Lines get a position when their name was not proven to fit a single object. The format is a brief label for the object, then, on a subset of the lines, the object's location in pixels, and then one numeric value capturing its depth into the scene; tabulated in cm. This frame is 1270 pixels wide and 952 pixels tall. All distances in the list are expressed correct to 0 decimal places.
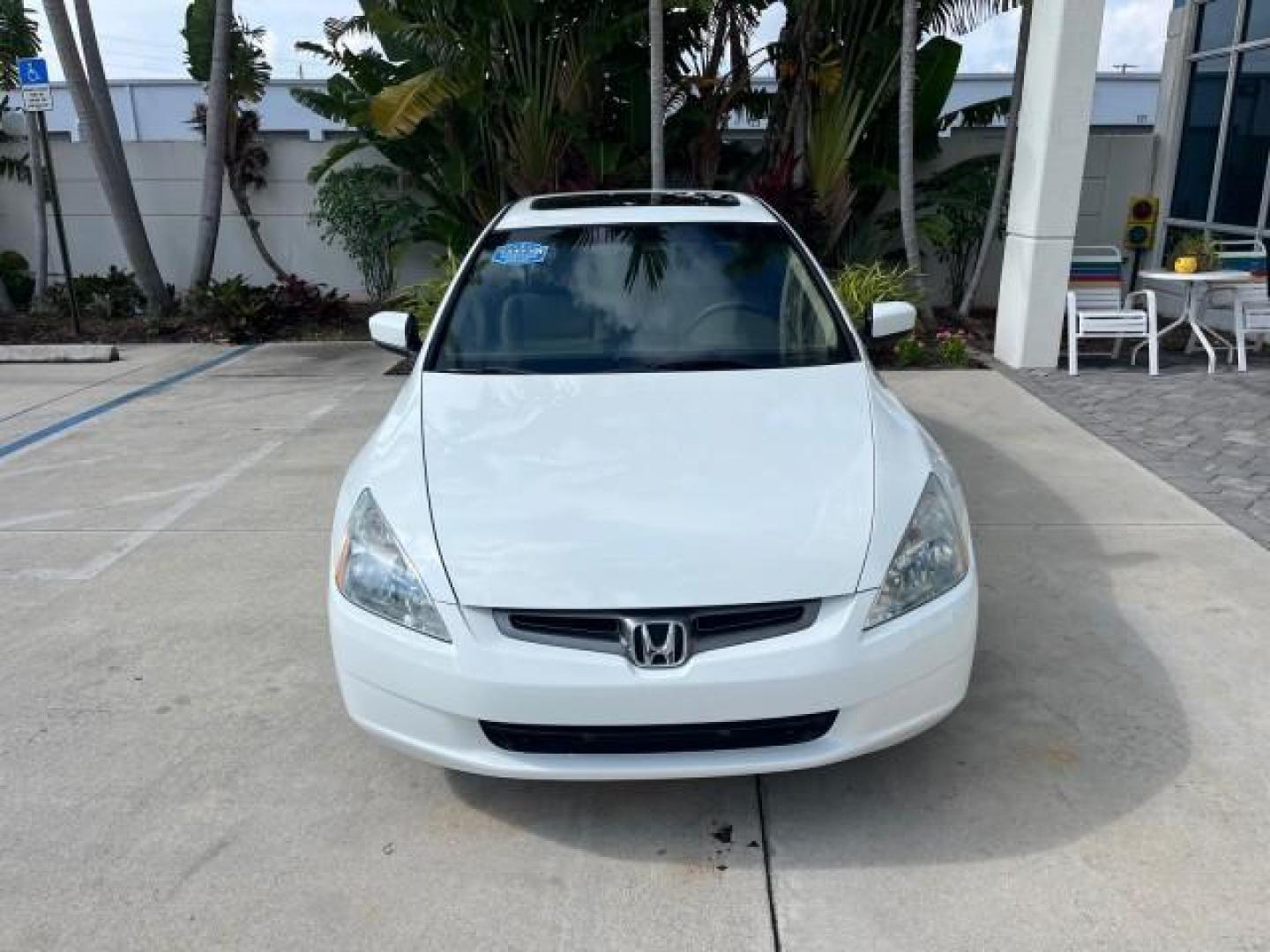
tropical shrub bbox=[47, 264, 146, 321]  1120
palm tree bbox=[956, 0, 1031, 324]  886
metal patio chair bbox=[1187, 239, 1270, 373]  801
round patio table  779
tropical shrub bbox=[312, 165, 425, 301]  1073
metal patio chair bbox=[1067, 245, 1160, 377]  786
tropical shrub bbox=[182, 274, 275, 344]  1021
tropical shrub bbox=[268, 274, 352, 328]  1057
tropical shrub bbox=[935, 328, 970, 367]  839
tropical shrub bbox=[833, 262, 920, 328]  844
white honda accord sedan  236
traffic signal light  948
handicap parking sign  918
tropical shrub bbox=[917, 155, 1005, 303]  971
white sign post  921
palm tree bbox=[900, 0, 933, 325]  838
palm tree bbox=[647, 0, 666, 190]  847
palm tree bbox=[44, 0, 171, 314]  955
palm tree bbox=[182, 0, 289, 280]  1097
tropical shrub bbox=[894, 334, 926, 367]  840
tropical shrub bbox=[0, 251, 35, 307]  1161
